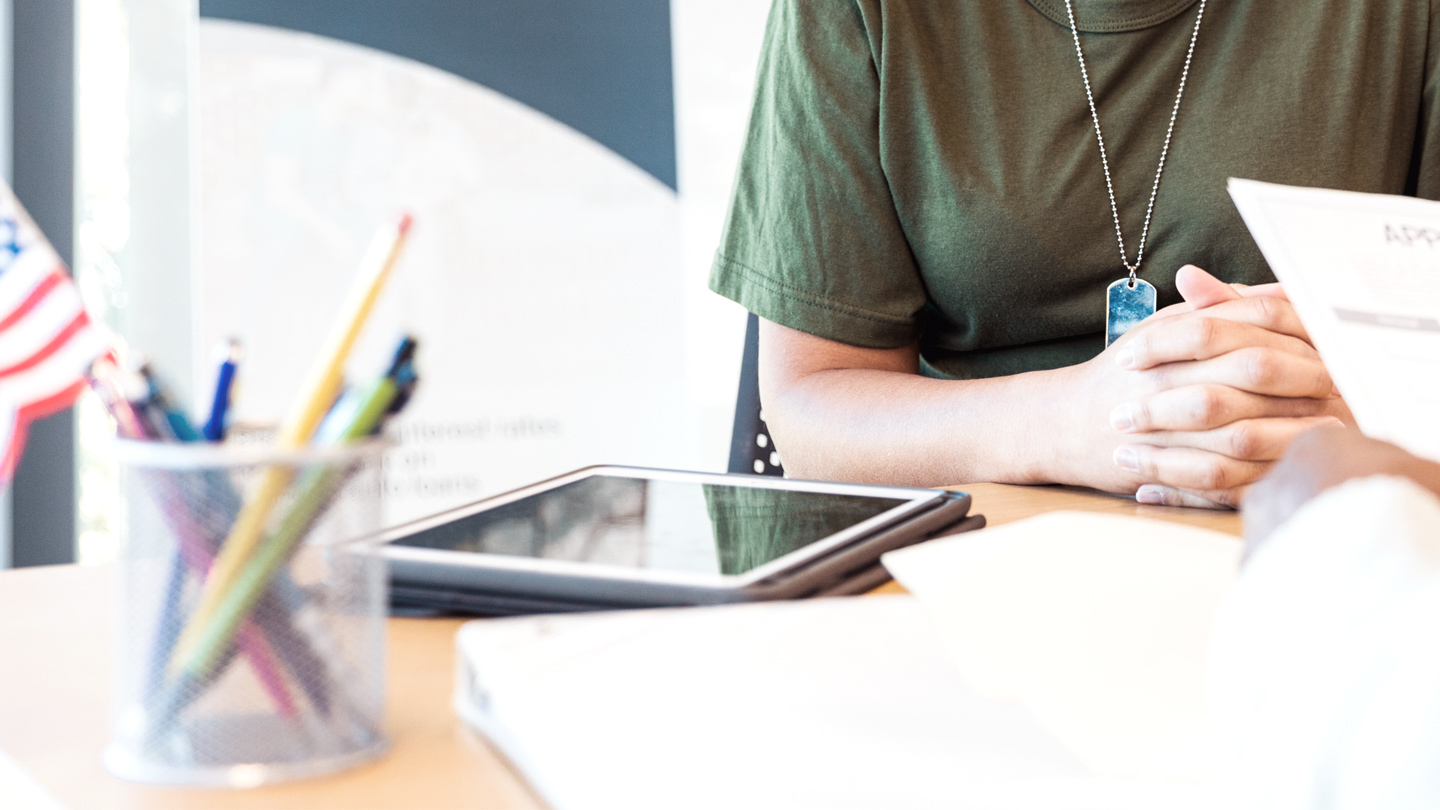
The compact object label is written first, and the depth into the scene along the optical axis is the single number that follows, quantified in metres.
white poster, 1.73
